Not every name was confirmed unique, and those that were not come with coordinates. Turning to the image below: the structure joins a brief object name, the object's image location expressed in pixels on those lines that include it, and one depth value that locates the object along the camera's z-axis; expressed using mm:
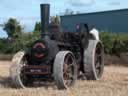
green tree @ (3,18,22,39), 52488
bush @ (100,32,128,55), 29312
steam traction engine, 13195
